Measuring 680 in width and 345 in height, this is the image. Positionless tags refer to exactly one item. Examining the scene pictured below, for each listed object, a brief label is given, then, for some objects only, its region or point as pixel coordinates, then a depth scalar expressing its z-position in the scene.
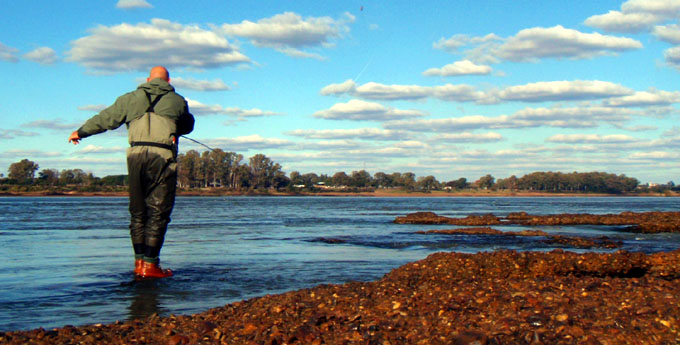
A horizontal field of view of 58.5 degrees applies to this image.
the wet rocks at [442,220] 31.21
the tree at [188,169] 176.25
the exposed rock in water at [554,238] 17.80
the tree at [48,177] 164.00
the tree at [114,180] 178.30
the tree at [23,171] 161.12
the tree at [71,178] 167.50
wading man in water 8.27
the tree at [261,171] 188.25
